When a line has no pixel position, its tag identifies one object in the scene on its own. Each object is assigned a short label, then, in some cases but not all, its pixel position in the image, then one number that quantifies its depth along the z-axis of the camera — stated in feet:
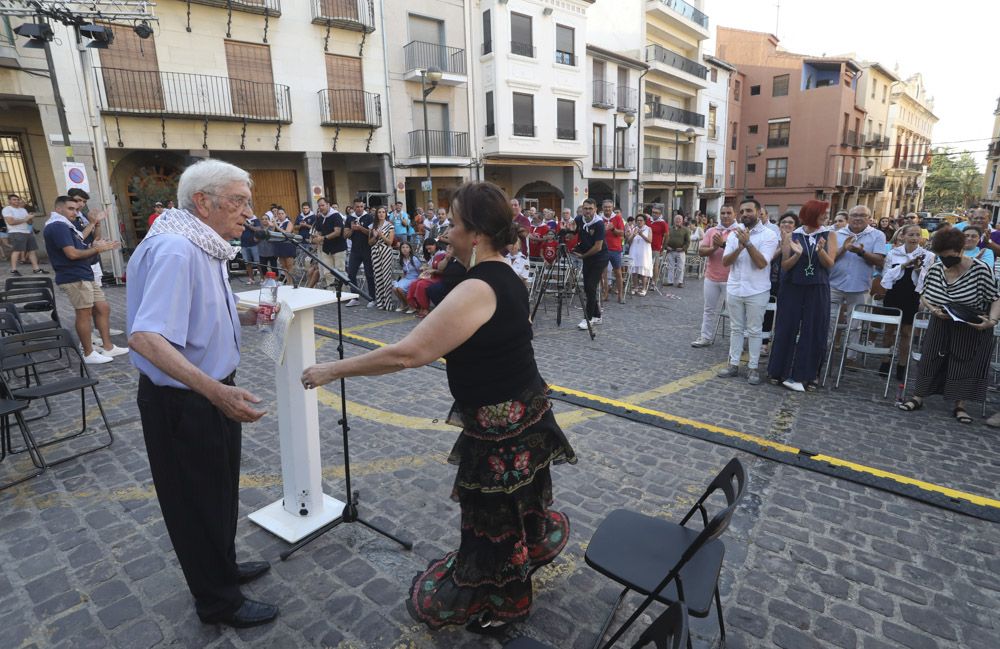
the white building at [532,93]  71.20
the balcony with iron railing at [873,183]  143.90
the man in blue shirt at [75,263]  19.56
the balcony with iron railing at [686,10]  98.17
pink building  121.70
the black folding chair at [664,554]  6.14
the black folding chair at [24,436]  11.86
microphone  8.38
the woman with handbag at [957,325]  15.87
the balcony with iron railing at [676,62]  96.17
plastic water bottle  8.28
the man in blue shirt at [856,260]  20.80
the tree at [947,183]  221.46
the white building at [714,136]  112.78
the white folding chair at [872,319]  18.79
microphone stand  8.98
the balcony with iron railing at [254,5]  51.75
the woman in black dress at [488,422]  6.35
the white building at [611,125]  86.63
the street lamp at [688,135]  98.69
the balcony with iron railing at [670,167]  100.58
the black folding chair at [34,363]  12.59
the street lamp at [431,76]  45.42
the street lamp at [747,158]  129.94
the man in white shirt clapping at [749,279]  18.95
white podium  9.11
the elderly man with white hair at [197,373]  6.37
